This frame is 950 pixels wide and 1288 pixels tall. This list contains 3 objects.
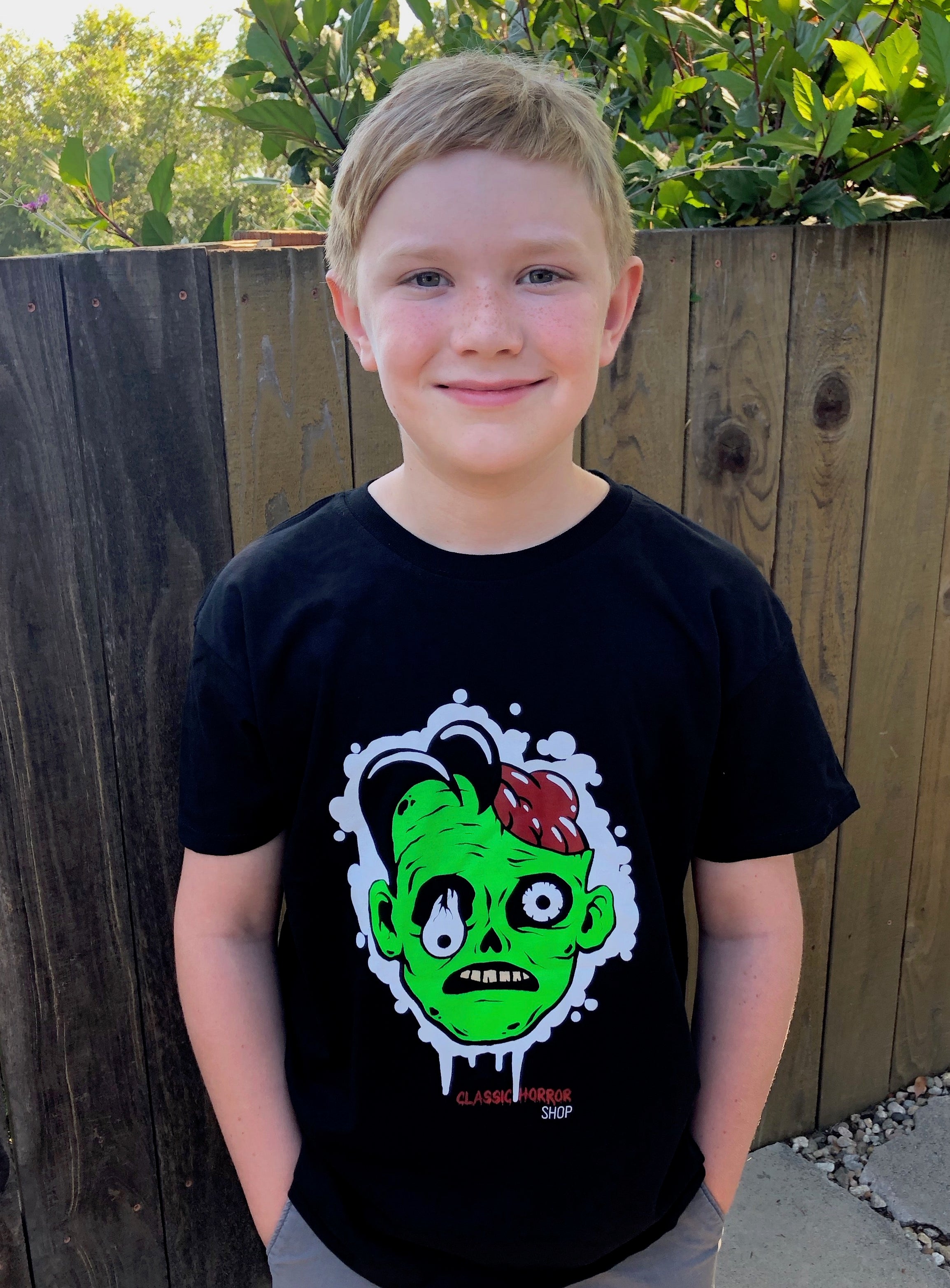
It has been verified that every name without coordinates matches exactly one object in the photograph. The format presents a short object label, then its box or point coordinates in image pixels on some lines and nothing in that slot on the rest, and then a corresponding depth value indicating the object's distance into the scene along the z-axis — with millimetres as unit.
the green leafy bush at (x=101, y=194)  1854
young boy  1241
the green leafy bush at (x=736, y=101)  1921
